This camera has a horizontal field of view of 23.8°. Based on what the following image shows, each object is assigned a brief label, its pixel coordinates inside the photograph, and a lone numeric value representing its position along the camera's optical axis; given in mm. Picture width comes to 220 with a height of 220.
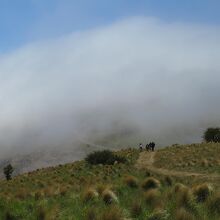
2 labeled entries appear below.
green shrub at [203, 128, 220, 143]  91738
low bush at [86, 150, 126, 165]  55656
